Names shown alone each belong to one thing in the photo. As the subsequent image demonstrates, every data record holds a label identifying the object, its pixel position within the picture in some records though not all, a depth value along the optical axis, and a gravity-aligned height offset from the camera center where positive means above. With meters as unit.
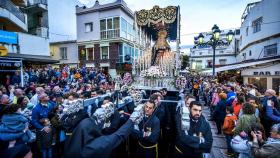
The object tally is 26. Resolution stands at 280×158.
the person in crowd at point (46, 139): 4.34 -1.59
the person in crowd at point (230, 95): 6.65 -0.87
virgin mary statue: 10.35 +1.56
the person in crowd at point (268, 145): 2.72 -1.17
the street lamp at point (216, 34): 11.51 +2.56
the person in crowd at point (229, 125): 5.27 -1.51
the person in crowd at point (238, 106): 5.55 -1.02
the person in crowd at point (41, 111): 4.36 -0.95
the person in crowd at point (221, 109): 6.72 -1.37
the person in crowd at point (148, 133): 3.40 -1.12
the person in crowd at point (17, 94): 6.20 -0.69
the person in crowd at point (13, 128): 3.14 -0.96
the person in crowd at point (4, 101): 4.86 -0.73
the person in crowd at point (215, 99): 8.36 -1.23
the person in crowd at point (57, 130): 4.63 -1.48
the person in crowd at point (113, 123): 3.26 -0.92
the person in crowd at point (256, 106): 5.02 -0.95
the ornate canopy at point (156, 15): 9.21 +3.00
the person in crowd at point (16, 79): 10.52 -0.31
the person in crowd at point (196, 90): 13.84 -1.30
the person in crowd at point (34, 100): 6.30 -0.92
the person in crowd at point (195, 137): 2.96 -1.07
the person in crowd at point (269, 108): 4.91 -0.97
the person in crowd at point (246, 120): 3.95 -1.05
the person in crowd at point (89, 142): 2.09 -0.83
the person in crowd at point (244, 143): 3.69 -1.46
